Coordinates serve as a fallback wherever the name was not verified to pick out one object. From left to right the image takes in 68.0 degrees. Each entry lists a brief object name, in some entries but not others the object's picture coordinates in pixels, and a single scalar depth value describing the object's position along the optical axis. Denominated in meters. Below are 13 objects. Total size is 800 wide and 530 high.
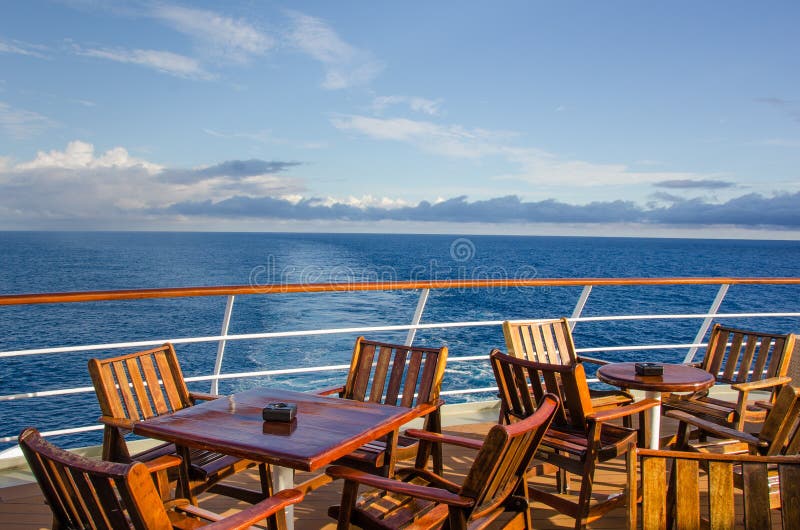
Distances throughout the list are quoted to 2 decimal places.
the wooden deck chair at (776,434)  2.17
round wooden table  2.93
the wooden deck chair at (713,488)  1.41
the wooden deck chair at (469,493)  1.66
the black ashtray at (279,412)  2.11
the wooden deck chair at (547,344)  3.34
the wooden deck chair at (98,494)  1.30
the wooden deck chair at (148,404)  2.36
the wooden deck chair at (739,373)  3.03
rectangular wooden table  1.84
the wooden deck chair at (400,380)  2.61
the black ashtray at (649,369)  3.07
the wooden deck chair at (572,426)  2.48
